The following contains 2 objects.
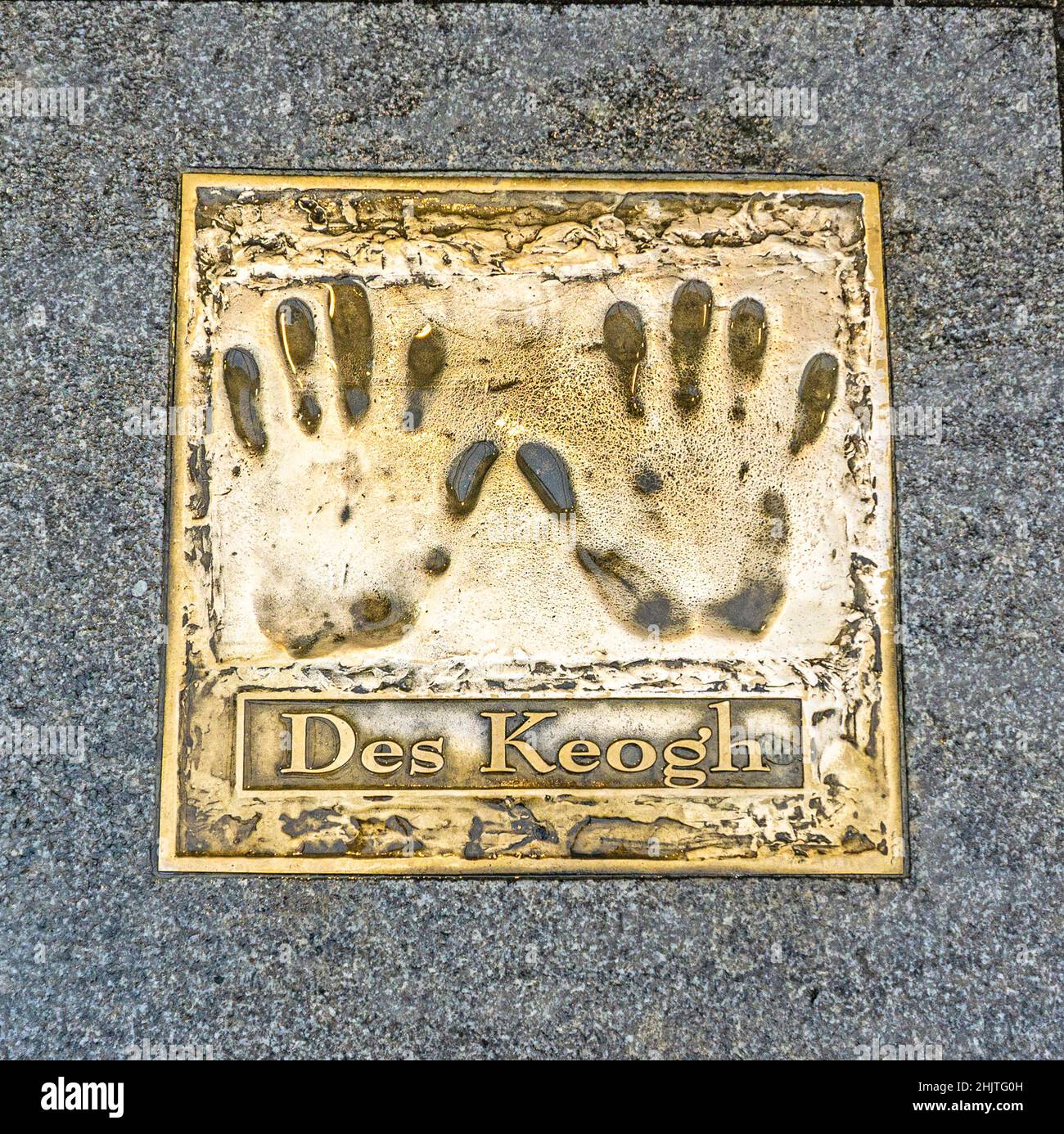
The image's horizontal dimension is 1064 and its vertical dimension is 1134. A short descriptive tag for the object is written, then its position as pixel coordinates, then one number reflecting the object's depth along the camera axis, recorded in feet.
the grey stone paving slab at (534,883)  3.82
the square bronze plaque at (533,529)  3.86
